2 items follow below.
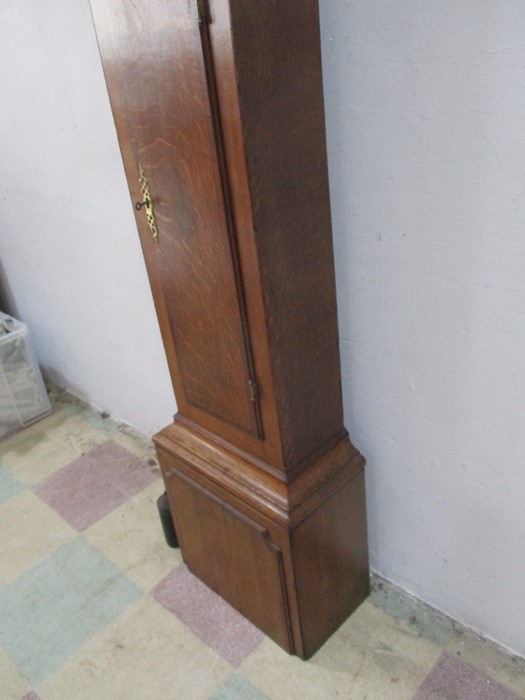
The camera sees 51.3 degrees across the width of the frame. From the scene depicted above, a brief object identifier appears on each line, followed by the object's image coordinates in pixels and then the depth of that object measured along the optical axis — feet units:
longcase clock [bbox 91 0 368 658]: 2.57
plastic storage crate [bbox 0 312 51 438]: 6.88
